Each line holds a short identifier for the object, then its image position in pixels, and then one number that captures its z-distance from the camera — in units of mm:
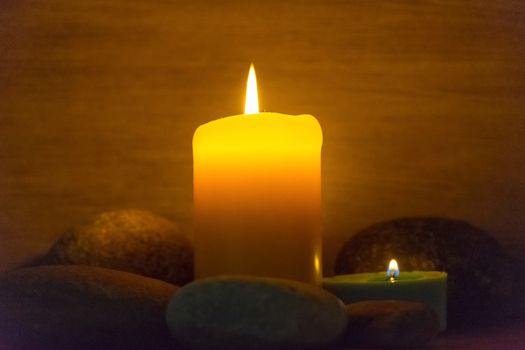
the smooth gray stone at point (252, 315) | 820
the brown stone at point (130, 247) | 980
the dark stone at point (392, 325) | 841
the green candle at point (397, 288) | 895
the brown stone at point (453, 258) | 960
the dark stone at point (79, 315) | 854
